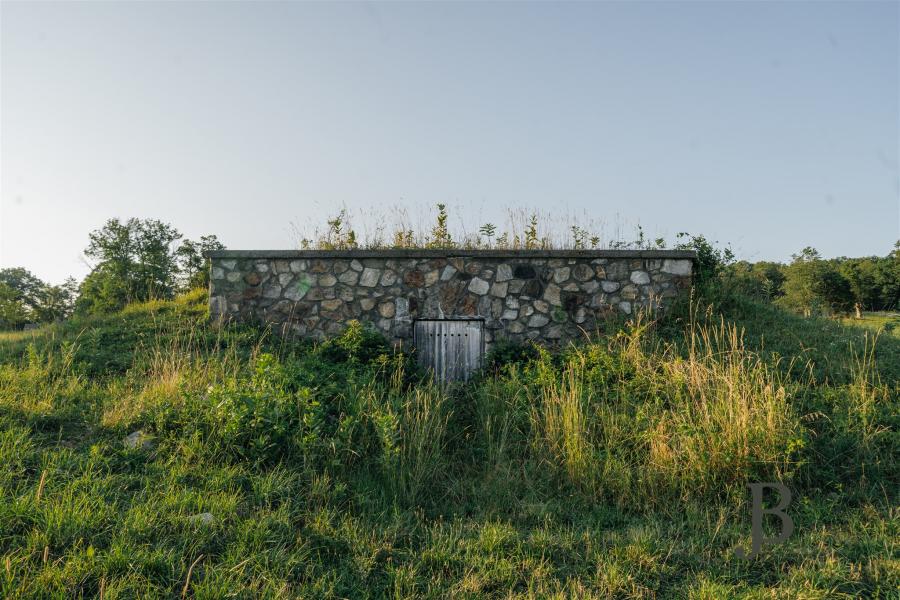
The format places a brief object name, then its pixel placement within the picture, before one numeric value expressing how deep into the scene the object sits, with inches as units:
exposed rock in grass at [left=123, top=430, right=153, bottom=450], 182.9
